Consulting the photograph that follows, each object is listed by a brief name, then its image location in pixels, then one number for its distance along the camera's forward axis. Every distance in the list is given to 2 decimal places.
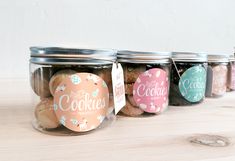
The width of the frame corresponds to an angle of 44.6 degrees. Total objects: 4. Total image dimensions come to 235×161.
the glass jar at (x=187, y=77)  0.65
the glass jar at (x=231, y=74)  0.86
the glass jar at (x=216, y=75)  0.76
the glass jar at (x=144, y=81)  0.55
